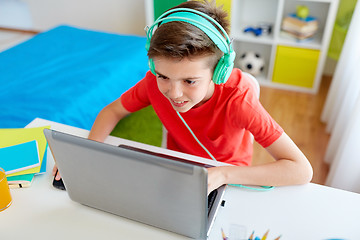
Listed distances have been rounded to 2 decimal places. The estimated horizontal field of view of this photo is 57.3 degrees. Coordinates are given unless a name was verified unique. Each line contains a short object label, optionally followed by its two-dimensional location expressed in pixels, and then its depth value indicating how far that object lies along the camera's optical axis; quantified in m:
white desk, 0.78
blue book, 0.96
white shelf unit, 2.57
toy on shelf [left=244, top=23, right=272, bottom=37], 2.74
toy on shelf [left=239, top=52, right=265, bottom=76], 2.83
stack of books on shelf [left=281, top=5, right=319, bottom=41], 2.58
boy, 0.82
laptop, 0.63
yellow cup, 0.83
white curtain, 1.53
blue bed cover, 1.65
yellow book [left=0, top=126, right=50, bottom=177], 1.04
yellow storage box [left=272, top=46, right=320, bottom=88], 2.60
